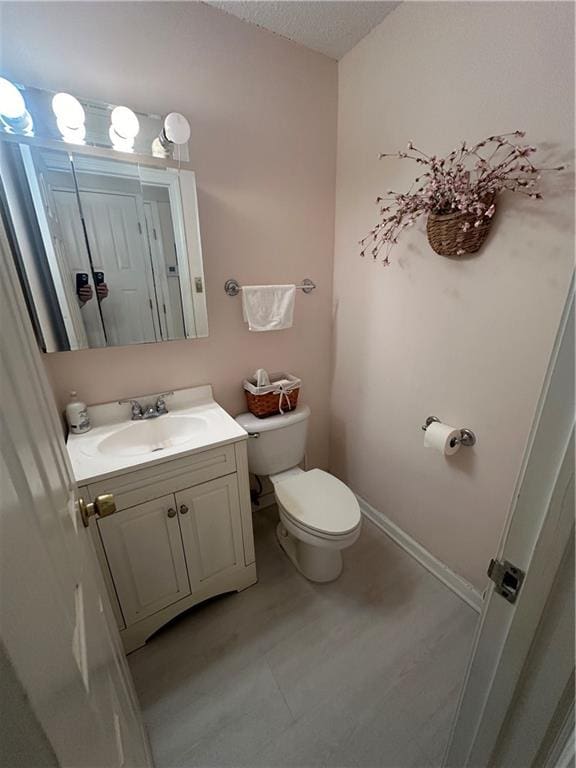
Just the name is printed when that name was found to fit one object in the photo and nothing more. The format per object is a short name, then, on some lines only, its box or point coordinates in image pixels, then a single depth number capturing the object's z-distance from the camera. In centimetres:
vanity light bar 103
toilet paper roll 133
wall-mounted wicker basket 109
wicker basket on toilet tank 164
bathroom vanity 112
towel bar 155
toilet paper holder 132
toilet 136
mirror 113
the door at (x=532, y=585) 47
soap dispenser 131
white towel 156
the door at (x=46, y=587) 29
